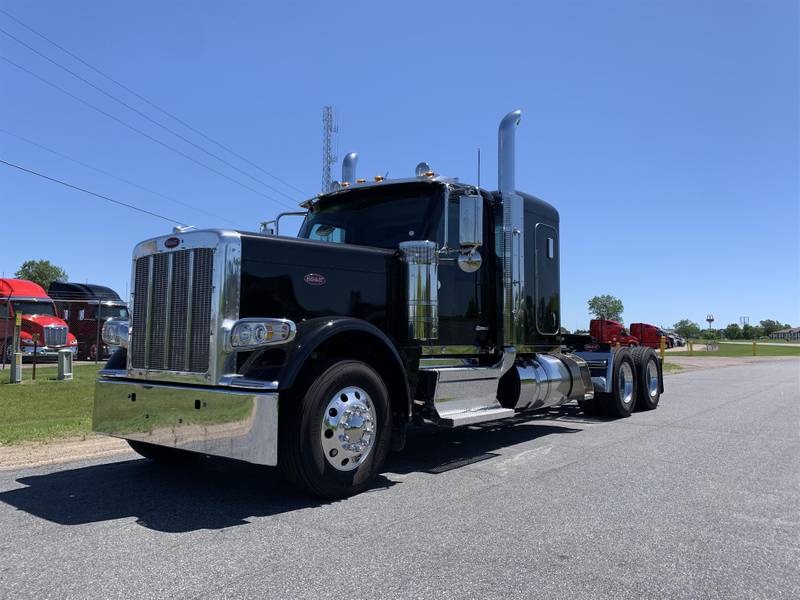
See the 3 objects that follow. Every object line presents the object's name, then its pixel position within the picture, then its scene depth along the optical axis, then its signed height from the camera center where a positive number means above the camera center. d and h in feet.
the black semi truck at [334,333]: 14.07 +0.19
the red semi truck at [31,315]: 61.21 +2.42
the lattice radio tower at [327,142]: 91.81 +30.60
